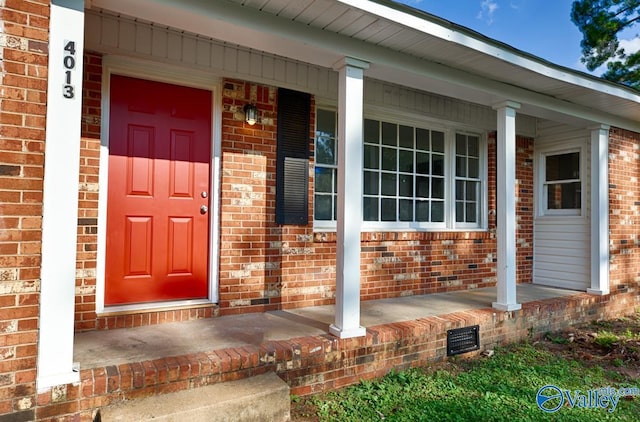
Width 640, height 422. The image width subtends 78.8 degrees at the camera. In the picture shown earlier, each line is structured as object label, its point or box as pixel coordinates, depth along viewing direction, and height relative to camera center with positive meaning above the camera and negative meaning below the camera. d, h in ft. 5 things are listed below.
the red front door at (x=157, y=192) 10.66 +0.73
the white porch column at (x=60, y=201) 6.82 +0.28
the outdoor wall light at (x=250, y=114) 12.10 +3.27
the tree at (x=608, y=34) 29.12 +14.74
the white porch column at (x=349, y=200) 10.02 +0.52
